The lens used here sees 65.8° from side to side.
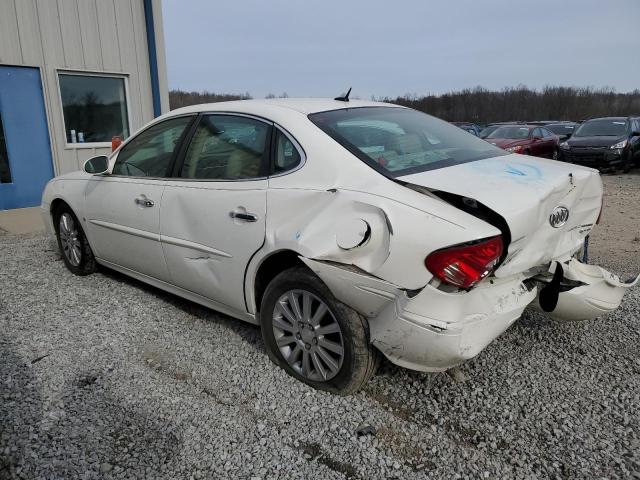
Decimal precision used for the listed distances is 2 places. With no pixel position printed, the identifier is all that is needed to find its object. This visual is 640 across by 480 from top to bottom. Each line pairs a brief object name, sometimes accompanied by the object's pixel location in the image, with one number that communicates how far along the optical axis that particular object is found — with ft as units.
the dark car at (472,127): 79.13
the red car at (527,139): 45.19
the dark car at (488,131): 52.24
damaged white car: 7.46
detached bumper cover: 8.79
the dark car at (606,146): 43.42
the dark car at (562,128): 71.14
